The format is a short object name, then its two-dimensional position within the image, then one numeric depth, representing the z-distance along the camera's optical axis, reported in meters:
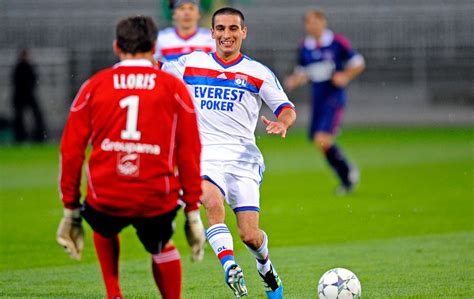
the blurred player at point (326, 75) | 31.48
